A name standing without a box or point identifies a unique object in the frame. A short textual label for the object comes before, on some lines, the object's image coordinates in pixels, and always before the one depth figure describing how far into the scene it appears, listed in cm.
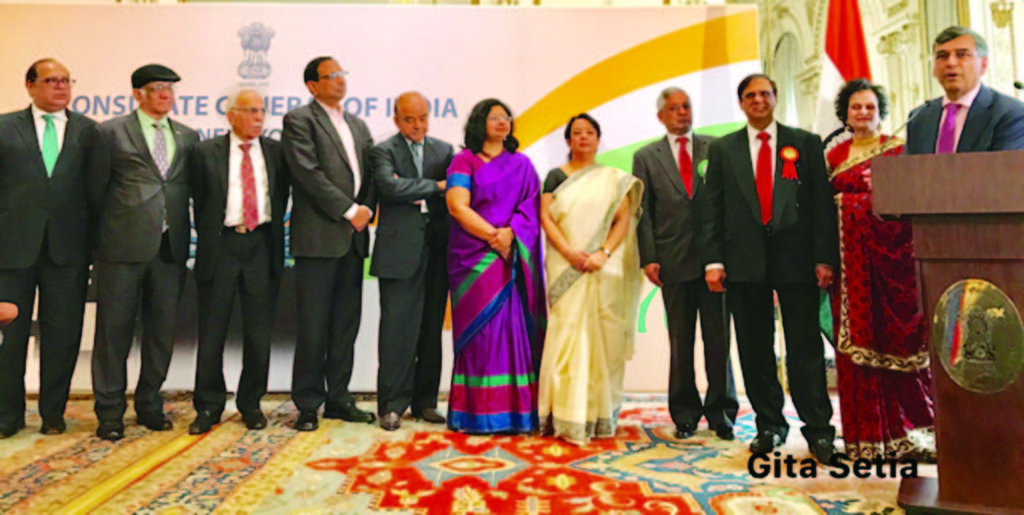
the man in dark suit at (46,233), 309
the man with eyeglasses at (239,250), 316
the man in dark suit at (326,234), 322
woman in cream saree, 297
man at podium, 217
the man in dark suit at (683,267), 310
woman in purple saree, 308
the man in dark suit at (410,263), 325
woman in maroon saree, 257
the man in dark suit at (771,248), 268
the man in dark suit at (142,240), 311
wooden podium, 179
